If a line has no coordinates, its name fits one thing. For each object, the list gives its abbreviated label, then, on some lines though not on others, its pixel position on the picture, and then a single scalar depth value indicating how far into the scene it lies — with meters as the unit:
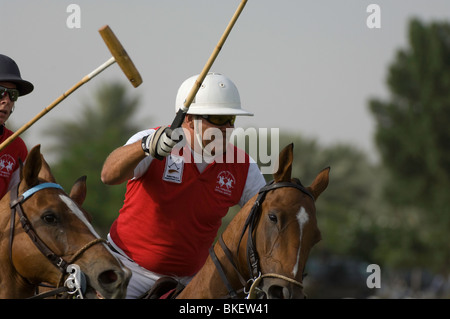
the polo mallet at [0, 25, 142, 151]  9.83
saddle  10.49
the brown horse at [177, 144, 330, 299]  9.01
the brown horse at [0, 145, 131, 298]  8.73
